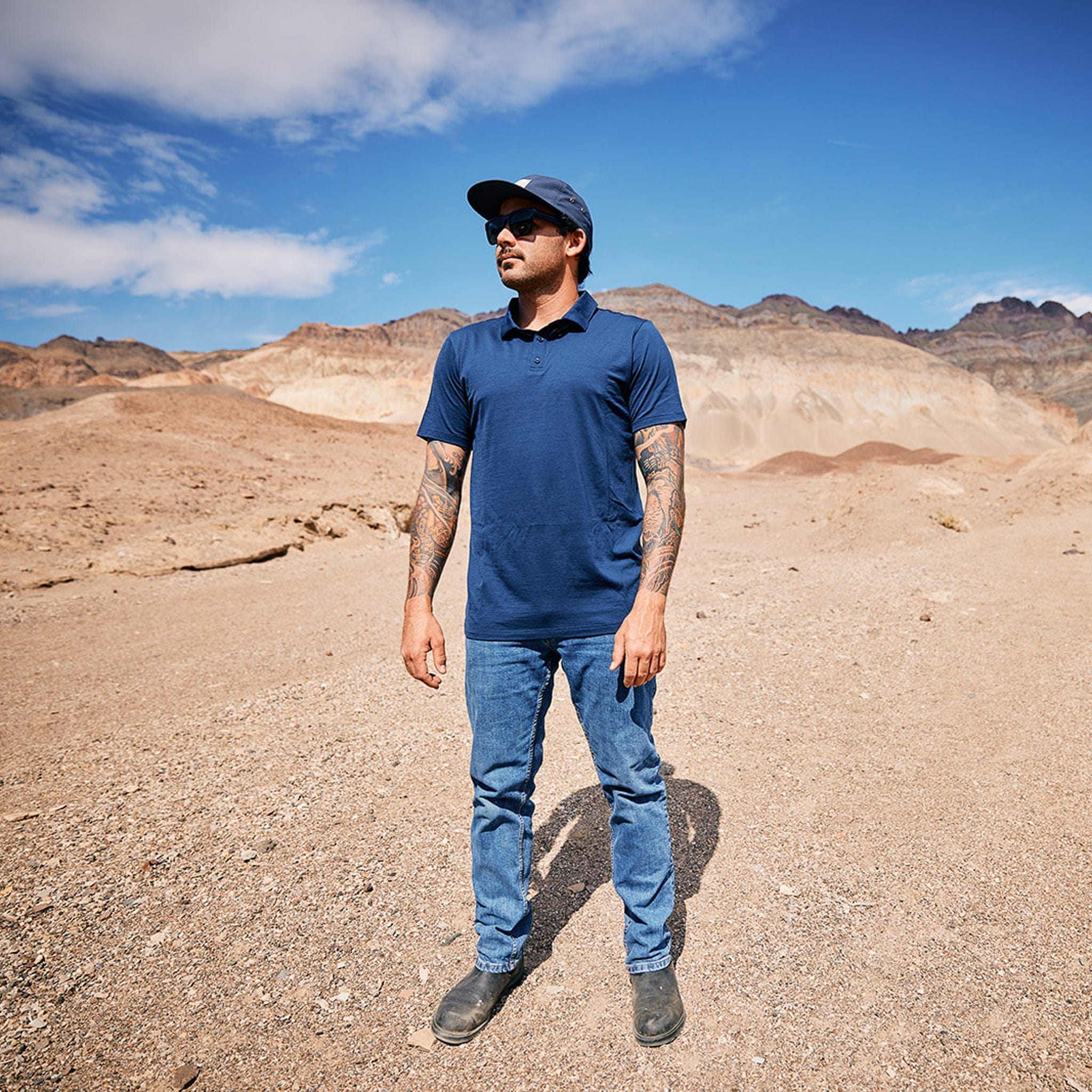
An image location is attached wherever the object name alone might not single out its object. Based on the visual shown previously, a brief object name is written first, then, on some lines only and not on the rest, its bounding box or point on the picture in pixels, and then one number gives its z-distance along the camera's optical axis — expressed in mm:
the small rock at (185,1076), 1880
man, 1911
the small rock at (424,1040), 1982
